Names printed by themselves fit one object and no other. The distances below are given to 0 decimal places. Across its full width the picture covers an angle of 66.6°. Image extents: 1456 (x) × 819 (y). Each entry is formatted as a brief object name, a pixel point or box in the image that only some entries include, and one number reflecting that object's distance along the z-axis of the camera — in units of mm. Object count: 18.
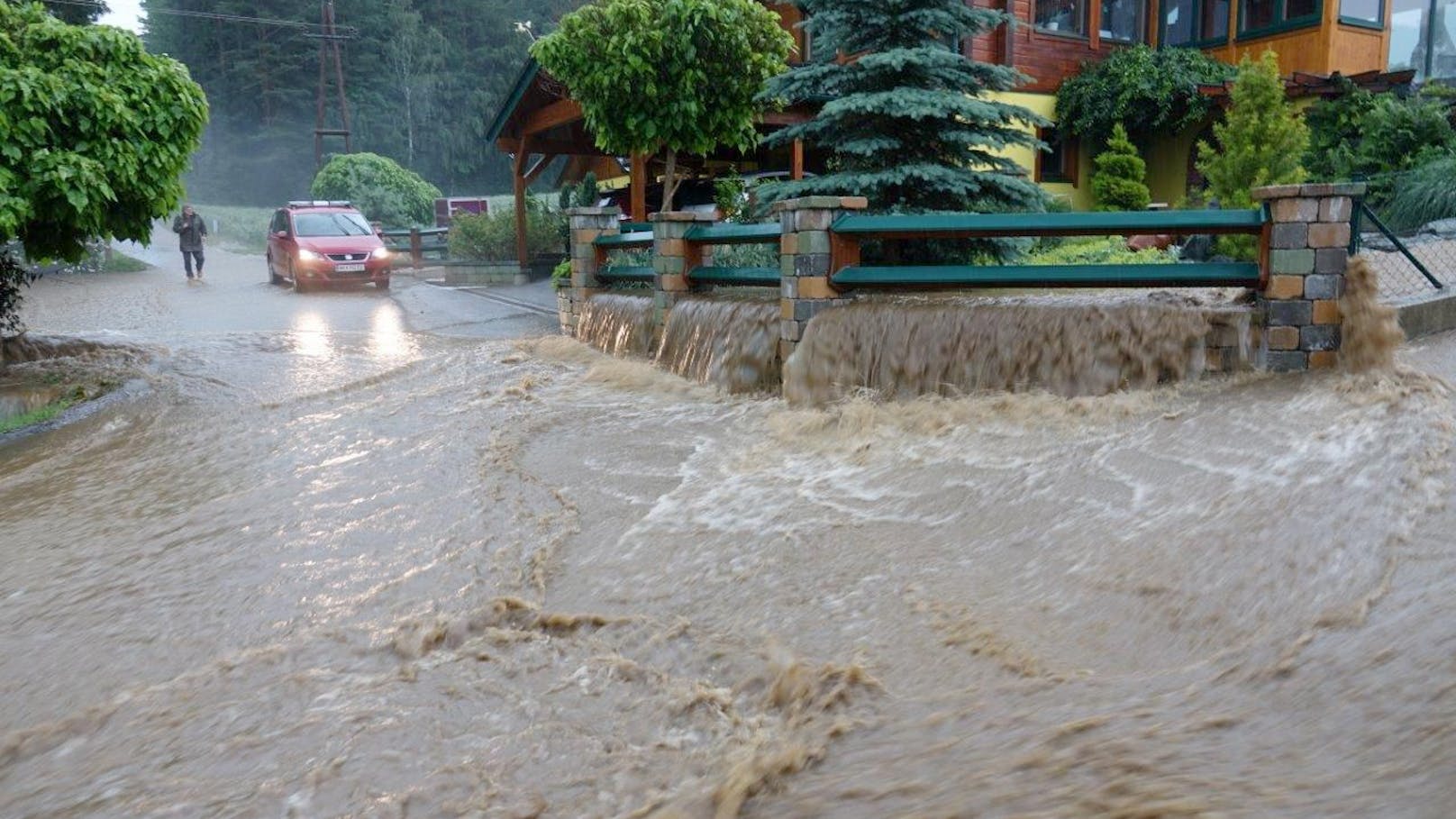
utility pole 42312
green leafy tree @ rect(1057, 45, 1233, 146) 18516
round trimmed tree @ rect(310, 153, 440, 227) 36562
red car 19953
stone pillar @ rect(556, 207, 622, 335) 12594
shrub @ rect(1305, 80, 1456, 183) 15461
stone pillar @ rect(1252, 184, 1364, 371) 6410
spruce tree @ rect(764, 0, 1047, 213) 10227
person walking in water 23078
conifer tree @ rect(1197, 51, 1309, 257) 13406
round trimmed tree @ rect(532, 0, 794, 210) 12586
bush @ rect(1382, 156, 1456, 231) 13844
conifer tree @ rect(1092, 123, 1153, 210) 18000
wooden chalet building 18875
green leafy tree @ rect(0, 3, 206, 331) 8828
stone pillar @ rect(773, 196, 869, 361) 8109
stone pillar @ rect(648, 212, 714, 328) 10266
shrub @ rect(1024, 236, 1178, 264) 12961
